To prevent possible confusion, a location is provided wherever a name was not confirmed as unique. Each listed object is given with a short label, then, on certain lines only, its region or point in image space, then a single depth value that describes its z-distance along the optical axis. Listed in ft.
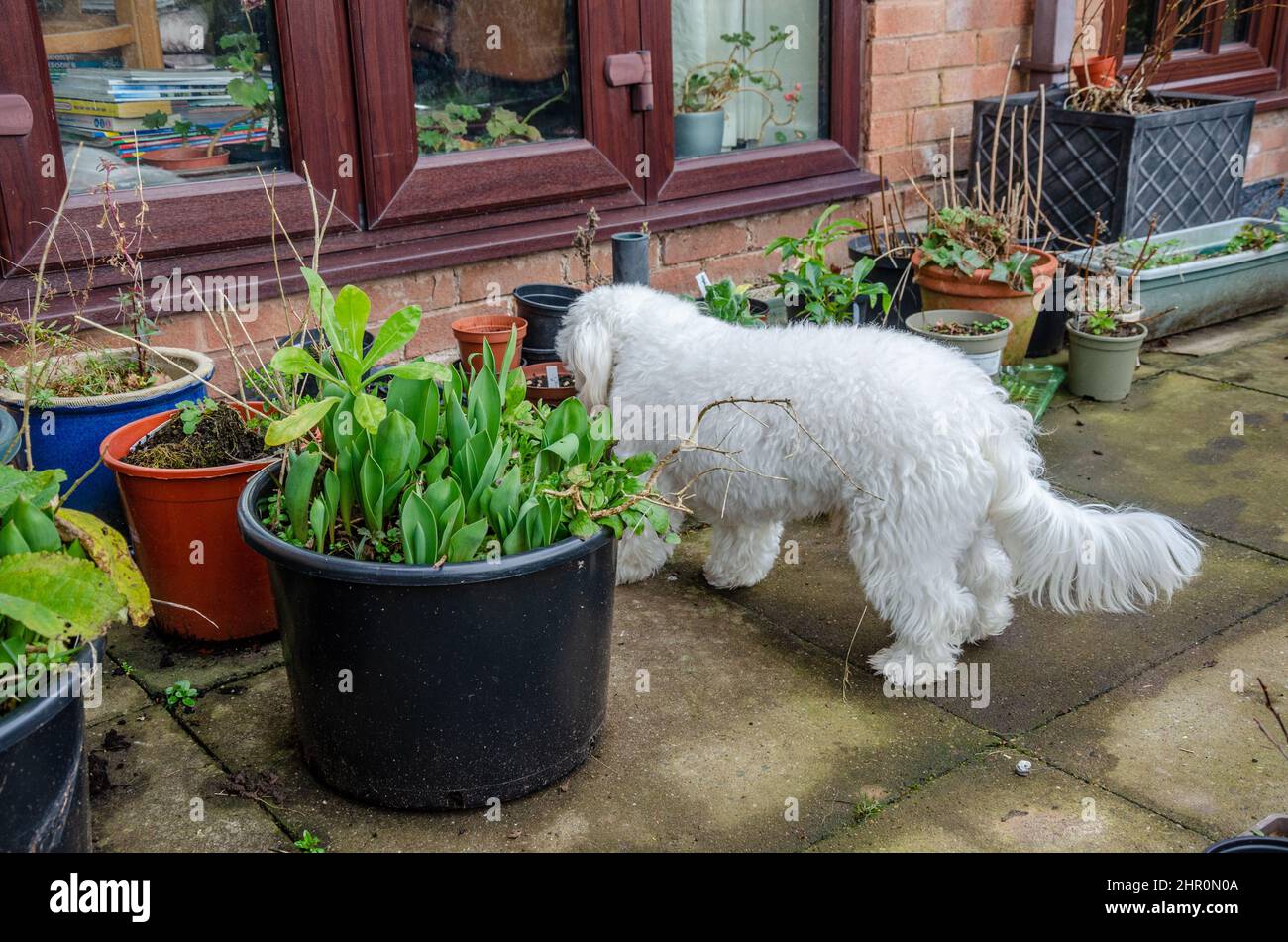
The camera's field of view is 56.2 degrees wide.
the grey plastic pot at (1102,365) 16.61
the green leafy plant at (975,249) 15.96
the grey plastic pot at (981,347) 14.83
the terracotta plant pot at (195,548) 10.64
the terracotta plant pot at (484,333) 14.26
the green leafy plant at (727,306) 14.14
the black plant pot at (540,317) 14.70
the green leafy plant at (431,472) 8.46
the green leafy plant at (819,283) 14.55
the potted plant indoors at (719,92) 18.10
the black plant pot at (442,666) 8.32
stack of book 13.29
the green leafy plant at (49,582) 6.70
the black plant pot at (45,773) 6.54
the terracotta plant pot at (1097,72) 20.26
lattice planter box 18.93
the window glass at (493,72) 15.52
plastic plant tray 15.80
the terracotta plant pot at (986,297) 16.11
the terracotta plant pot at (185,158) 14.07
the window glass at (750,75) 18.11
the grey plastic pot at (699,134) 18.07
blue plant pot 11.59
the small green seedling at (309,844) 8.64
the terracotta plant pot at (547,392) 13.97
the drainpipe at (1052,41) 19.94
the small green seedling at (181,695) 10.39
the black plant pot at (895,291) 17.21
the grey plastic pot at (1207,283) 18.30
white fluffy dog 10.06
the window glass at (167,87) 13.23
